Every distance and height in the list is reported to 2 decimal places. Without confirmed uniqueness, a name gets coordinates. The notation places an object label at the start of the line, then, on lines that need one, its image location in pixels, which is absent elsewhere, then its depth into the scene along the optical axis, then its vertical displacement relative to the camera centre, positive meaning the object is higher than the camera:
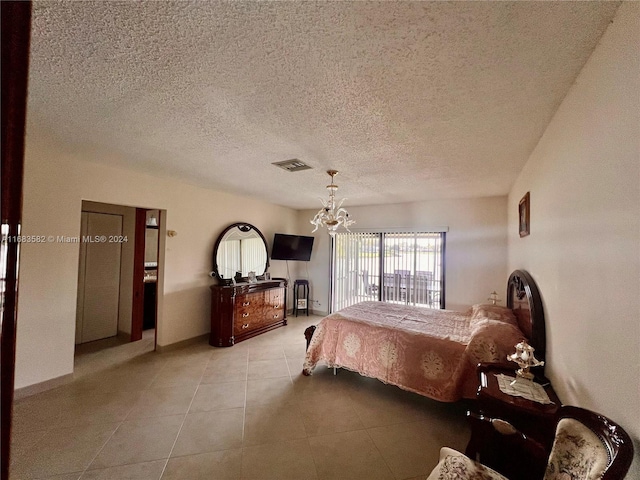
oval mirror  4.34 -0.10
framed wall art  2.37 +0.37
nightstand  1.33 -0.95
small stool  5.89 -1.16
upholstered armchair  0.83 -0.74
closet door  3.87 -0.56
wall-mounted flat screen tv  5.32 +0.01
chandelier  3.09 +0.41
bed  2.18 -0.91
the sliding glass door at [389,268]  4.71 -0.37
